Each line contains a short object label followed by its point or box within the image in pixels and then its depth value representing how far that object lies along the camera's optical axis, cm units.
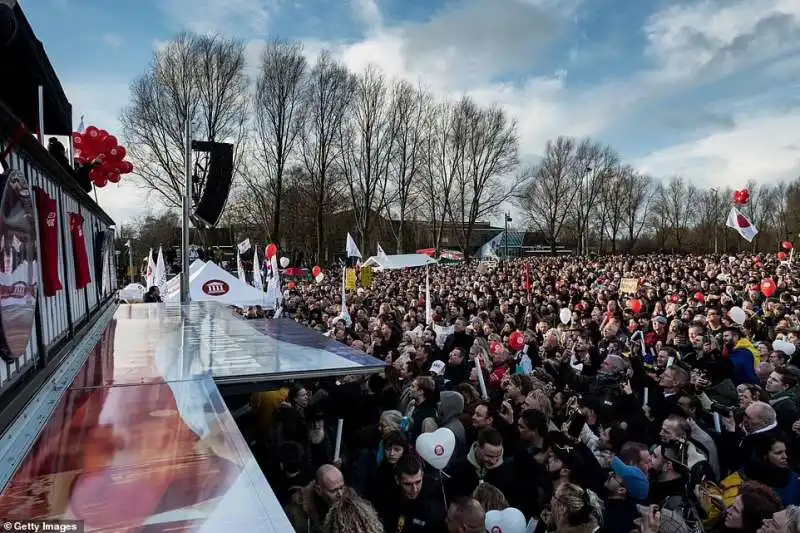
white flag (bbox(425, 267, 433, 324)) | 1280
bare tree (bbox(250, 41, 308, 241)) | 3350
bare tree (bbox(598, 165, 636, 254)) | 6249
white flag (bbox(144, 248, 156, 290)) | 1895
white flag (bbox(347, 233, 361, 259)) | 1895
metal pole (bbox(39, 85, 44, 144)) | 383
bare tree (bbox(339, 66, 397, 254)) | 3875
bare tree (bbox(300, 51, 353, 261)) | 3544
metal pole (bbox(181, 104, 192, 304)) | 1043
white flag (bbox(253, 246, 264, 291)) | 1612
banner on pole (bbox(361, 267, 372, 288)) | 2076
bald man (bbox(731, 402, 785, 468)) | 441
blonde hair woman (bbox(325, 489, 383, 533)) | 297
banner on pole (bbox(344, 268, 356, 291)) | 1872
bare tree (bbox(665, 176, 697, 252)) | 7088
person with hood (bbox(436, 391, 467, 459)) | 471
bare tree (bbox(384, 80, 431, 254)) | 4000
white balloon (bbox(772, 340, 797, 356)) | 742
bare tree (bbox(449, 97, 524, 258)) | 4388
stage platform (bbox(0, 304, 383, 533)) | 166
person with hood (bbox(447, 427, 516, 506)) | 402
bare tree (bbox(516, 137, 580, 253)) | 5662
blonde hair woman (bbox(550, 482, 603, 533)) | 315
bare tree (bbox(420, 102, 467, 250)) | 4268
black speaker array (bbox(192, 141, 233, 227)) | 988
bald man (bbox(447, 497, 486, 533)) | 301
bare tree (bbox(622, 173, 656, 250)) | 6525
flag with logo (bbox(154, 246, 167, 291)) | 1665
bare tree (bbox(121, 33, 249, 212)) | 2898
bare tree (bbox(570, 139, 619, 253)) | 5722
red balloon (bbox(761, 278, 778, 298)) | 1304
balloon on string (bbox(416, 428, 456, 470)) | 396
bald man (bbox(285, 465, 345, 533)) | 331
